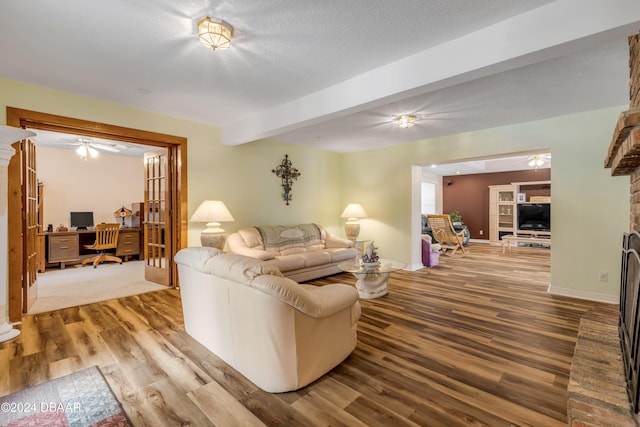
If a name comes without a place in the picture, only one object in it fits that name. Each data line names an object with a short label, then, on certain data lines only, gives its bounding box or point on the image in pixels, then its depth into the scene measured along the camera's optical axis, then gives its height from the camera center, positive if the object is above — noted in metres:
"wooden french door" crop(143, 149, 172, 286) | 4.43 -0.11
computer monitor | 6.37 -0.20
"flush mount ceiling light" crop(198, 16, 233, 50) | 2.01 +1.27
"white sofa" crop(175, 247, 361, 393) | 1.80 -0.77
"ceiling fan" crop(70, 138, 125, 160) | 5.41 +1.34
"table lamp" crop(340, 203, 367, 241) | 5.88 -0.12
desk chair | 5.88 -0.64
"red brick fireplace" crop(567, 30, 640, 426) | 1.27 -0.82
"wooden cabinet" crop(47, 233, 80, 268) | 5.63 -0.73
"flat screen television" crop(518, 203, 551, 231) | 8.67 -0.19
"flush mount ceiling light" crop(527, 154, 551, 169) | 6.96 +1.23
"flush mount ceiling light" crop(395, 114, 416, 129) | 3.89 +1.24
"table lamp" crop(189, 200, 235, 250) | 4.08 -0.11
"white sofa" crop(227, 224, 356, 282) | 4.43 -0.64
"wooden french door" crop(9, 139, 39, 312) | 3.06 +0.02
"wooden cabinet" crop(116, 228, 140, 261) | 6.45 -0.74
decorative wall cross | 5.59 +0.70
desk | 5.60 -0.72
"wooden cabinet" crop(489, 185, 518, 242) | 9.23 +0.00
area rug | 1.62 -1.18
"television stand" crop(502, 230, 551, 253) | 7.15 -0.75
